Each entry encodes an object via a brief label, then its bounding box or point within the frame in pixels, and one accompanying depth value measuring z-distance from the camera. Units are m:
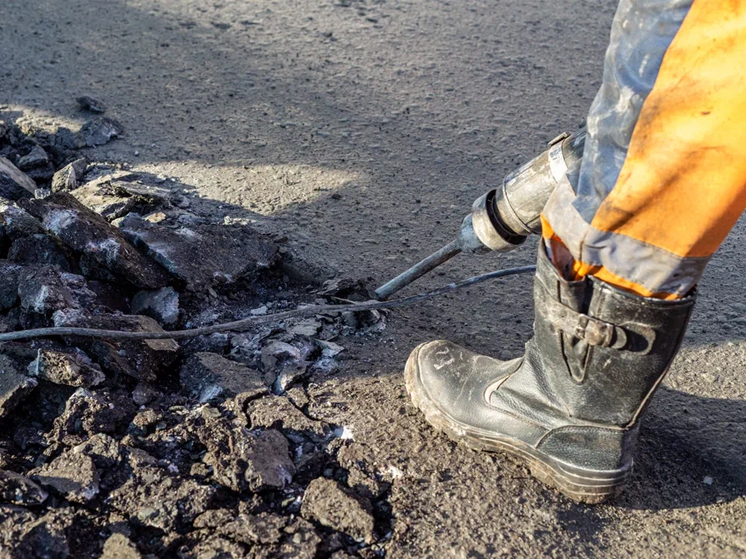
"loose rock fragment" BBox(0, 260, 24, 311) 2.39
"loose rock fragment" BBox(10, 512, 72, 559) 1.68
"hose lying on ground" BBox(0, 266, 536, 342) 2.19
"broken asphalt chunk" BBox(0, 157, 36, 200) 3.02
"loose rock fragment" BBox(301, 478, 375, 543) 1.81
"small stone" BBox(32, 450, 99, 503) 1.83
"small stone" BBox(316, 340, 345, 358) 2.39
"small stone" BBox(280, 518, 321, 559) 1.74
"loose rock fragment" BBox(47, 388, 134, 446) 2.00
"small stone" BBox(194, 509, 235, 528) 1.79
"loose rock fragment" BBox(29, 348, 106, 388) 2.09
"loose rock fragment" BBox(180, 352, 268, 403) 2.20
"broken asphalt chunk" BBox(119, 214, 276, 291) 2.61
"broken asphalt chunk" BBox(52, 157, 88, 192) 3.19
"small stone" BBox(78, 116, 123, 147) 3.55
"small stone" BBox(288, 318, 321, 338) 2.46
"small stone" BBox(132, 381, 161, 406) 2.14
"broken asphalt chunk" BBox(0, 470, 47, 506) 1.78
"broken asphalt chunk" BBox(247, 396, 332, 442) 2.08
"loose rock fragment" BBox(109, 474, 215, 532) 1.80
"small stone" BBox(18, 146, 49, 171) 3.28
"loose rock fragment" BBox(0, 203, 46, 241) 2.62
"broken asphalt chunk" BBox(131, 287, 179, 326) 2.50
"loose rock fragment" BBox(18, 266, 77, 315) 2.31
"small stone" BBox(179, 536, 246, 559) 1.72
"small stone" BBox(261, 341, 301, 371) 2.33
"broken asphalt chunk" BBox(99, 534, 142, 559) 1.71
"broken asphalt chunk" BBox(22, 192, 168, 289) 2.51
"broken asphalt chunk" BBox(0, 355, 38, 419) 2.02
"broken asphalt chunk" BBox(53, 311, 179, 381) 2.21
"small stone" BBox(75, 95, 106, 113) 3.73
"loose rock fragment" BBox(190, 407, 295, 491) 1.90
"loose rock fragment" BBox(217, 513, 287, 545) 1.76
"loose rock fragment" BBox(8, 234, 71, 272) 2.57
